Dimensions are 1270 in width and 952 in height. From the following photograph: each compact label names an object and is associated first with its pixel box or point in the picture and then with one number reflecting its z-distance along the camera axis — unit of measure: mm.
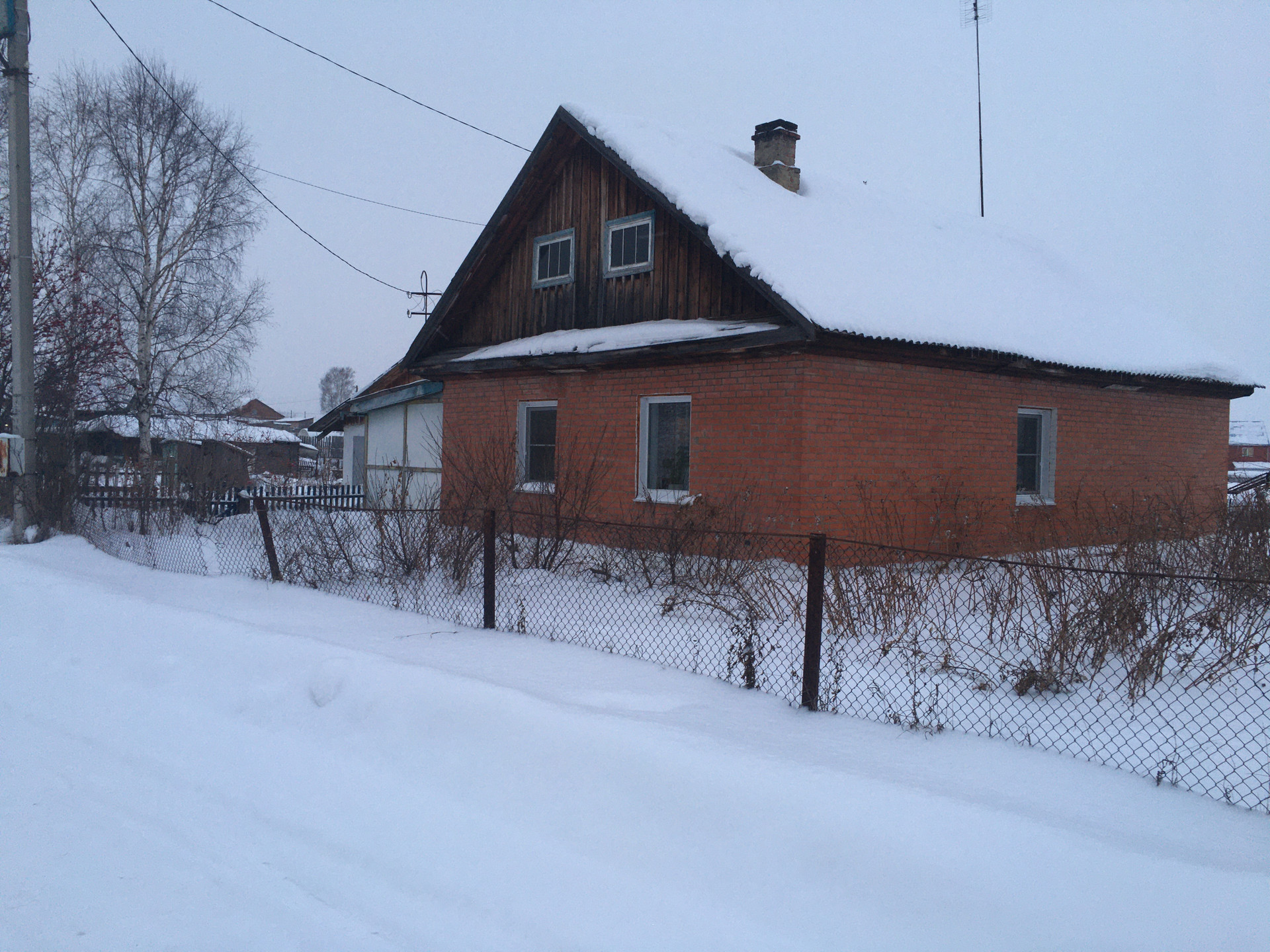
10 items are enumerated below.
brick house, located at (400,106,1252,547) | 9695
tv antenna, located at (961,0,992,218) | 17797
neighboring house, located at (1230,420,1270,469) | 64375
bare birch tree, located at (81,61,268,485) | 22406
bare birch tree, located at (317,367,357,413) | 103188
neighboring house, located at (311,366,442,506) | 16453
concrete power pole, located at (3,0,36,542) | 10719
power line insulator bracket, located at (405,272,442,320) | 26847
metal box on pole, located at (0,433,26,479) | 10516
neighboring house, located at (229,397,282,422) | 83000
